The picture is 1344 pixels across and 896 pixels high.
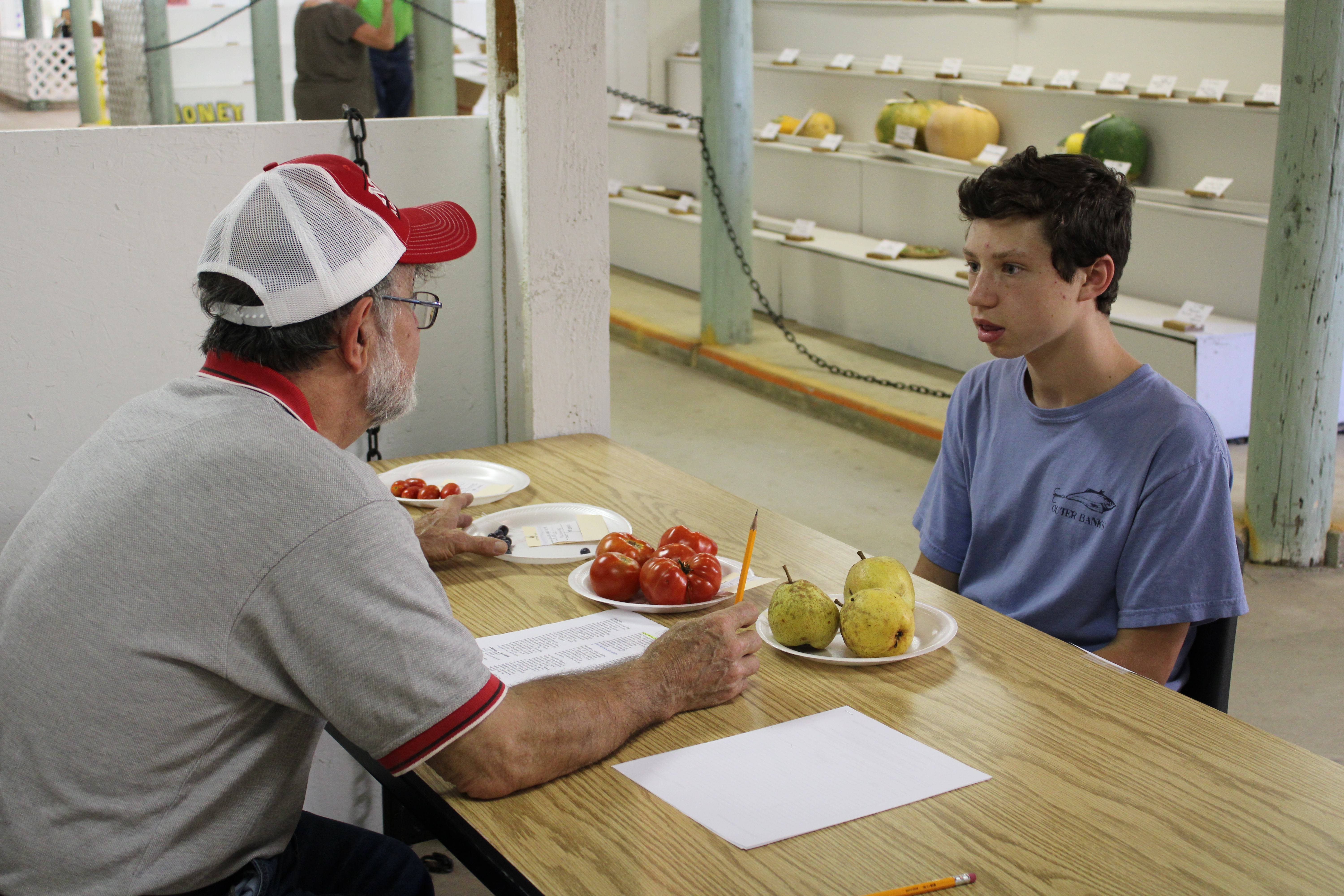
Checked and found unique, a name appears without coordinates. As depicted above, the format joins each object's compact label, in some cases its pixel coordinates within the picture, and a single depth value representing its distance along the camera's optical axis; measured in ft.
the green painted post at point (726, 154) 22.57
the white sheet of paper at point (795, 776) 4.88
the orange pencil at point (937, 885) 4.38
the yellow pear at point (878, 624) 6.16
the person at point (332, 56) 22.22
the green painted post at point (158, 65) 30.48
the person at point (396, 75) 25.73
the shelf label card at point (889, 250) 22.93
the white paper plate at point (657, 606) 6.84
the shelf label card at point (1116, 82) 20.11
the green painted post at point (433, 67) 24.77
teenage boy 6.66
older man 4.58
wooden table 4.52
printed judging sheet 6.09
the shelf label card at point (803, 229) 24.99
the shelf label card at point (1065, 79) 21.11
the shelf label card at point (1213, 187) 18.47
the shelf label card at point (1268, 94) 18.03
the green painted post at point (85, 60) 37.09
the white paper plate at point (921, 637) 6.22
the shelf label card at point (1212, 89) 18.61
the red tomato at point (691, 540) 7.27
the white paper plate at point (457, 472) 9.16
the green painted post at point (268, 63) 29.32
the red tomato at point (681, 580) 6.82
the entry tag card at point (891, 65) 24.75
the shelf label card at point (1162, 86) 19.29
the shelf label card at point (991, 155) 21.61
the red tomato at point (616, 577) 6.92
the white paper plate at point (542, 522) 7.66
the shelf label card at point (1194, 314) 17.61
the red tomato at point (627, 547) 7.13
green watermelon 19.58
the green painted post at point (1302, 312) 13.65
